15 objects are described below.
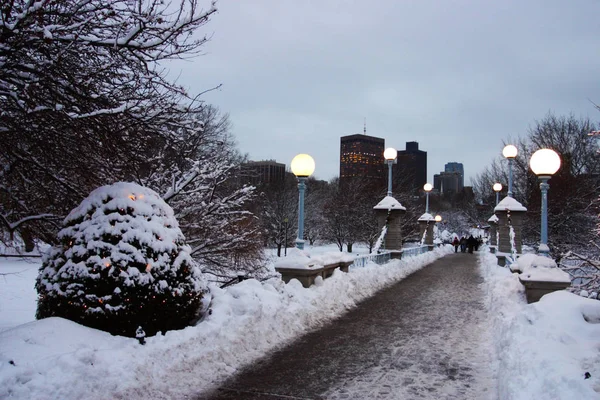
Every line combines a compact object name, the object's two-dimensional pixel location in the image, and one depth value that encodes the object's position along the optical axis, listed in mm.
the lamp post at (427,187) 30409
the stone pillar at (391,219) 19359
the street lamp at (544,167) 8508
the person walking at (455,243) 44781
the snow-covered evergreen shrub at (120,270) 5375
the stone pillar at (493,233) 28736
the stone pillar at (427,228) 31641
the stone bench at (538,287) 7949
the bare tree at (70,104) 4988
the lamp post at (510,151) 15042
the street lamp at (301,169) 10289
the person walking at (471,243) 40153
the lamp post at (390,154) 17859
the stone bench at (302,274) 9828
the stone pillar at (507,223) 17703
